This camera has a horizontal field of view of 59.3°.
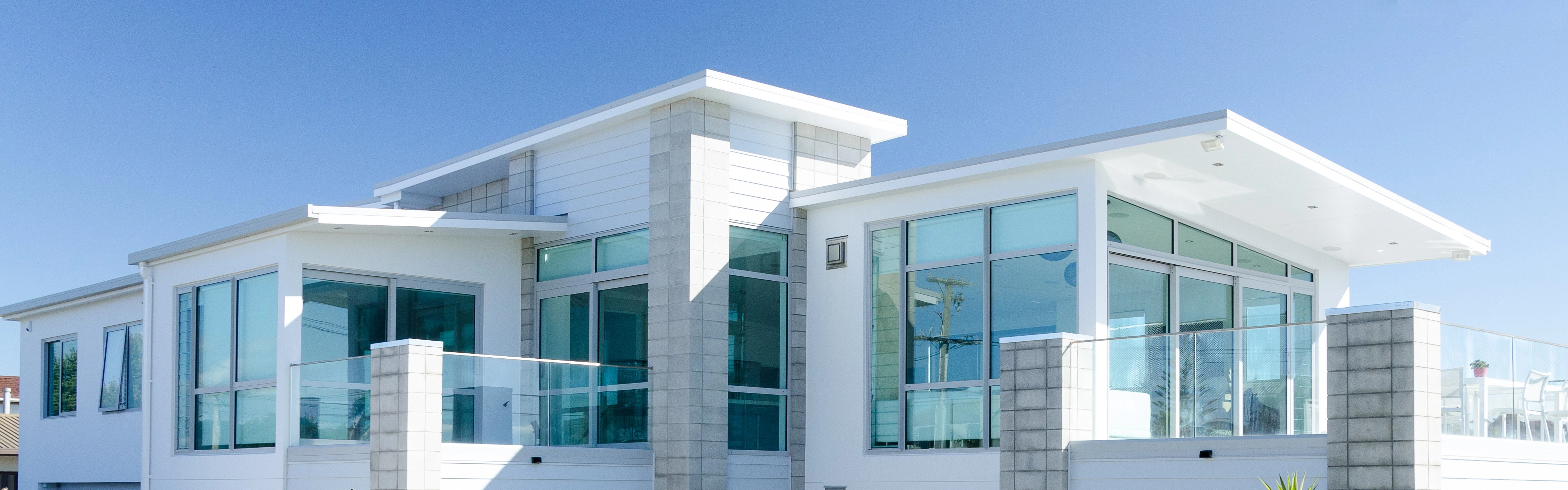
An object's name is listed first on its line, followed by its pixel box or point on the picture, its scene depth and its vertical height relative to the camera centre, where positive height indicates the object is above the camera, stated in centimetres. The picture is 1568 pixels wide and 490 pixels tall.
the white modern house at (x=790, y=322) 1044 -2
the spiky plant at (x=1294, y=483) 912 -107
